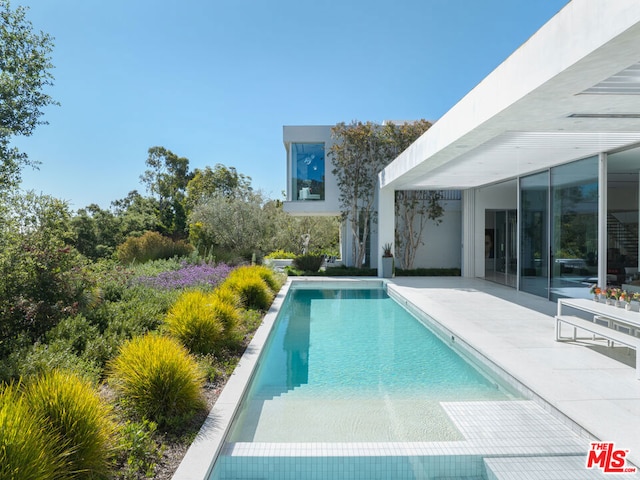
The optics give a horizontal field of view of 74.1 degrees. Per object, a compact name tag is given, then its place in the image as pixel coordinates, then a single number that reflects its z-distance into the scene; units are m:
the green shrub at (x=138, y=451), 2.77
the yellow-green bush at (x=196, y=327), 5.25
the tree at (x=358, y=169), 16.45
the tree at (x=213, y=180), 35.25
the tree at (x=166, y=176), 37.56
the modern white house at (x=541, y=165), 4.02
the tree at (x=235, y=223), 16.27
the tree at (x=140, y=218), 25.97
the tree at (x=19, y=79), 11.30
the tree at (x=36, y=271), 4.98
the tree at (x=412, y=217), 16.86
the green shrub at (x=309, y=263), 16.94
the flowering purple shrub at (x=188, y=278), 8.96
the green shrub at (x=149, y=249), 14.45
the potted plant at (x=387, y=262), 15.56
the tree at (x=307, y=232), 23.72
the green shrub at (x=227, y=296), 7.23
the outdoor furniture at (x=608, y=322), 4.80
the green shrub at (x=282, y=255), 23.55
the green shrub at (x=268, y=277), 11.02
